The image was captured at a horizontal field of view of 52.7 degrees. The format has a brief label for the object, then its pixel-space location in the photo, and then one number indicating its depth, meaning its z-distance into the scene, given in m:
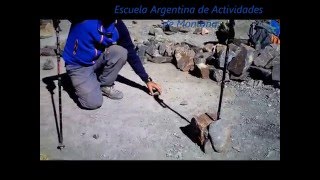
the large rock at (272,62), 4.93
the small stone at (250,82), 4.77
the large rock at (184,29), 6.87
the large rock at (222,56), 5.09
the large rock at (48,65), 5.24
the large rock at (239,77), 4.87
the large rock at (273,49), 5.11
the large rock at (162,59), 5.53
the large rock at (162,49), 5.72
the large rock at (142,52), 5.56
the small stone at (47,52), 5.74
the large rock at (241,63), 4.87
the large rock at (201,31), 6.77
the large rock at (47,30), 6.69
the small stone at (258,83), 4.74
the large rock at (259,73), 4.78
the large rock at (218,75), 4.89
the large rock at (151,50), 5.67
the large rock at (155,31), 6.78
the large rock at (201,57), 5.29
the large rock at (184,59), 5.28
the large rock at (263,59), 4.98
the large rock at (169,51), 5.63
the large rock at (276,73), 4.64
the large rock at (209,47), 5.78
